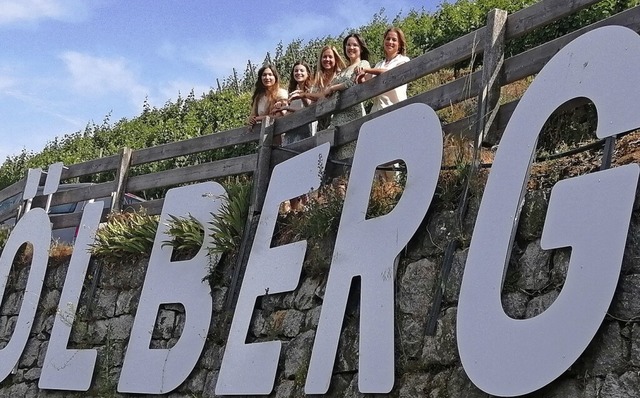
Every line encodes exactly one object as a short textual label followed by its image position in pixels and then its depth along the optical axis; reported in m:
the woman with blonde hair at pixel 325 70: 7.70
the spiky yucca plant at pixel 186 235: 7.98
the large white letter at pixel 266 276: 6.70
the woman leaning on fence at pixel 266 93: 8.31
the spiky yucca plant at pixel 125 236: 8.60
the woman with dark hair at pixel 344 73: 7.39
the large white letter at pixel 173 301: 7.52
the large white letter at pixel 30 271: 9.55
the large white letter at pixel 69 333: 8.51
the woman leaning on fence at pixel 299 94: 7.91
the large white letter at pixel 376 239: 5.79
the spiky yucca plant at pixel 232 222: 7.64
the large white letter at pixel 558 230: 4.48
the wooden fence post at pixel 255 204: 7.44
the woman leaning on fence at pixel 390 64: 7.16
